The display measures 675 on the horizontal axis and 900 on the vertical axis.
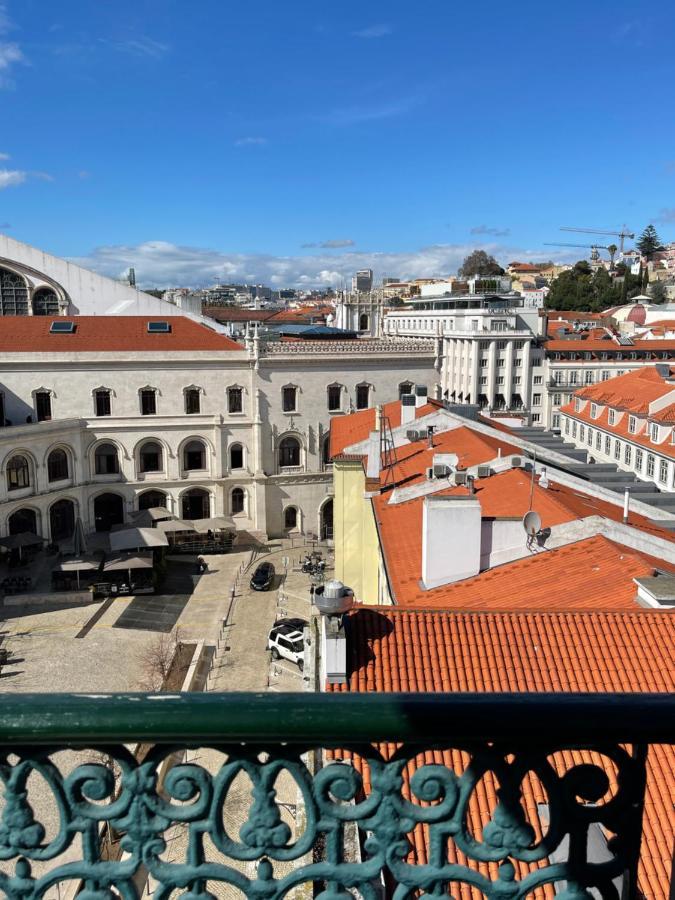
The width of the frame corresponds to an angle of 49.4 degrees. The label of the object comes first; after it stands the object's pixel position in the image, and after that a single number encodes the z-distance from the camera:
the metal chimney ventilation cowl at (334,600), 9.84
